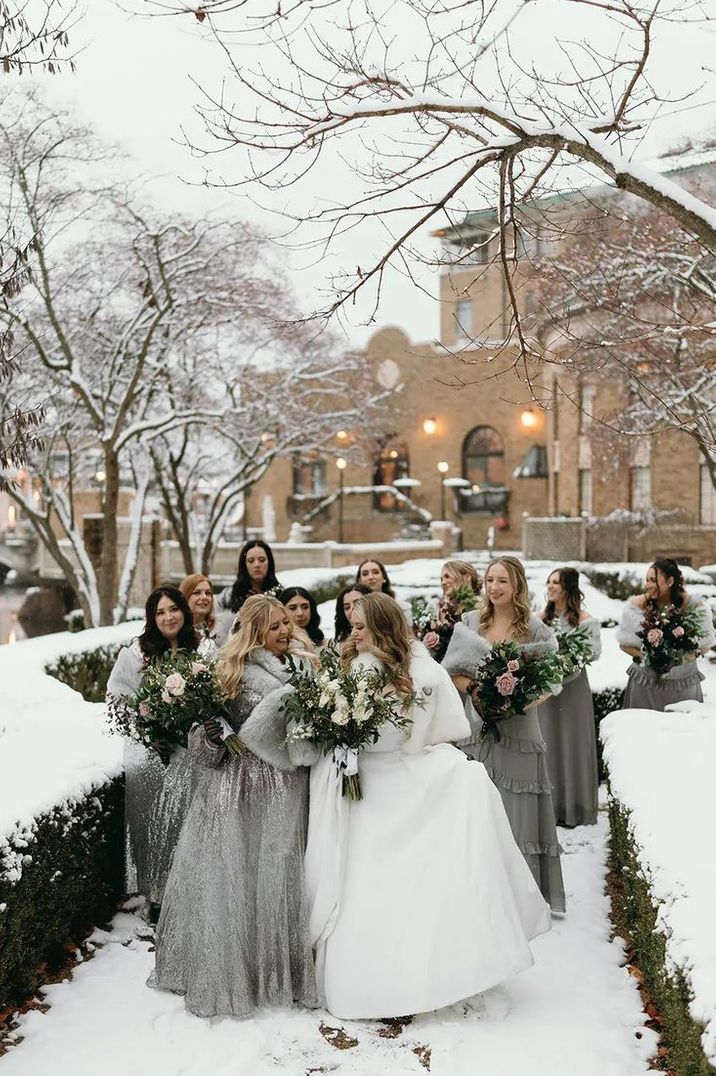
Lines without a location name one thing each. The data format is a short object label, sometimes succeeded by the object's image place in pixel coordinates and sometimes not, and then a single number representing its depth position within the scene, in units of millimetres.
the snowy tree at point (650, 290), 12070
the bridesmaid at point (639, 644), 8727
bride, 4906
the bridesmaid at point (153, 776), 6195
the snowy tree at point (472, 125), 5234
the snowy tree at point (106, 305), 15078
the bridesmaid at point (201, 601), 7723
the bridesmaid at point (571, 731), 8297
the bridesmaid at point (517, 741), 6555
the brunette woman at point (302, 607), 8008
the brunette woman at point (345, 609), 7746
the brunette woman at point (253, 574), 8562
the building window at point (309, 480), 49125
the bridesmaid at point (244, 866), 5004
